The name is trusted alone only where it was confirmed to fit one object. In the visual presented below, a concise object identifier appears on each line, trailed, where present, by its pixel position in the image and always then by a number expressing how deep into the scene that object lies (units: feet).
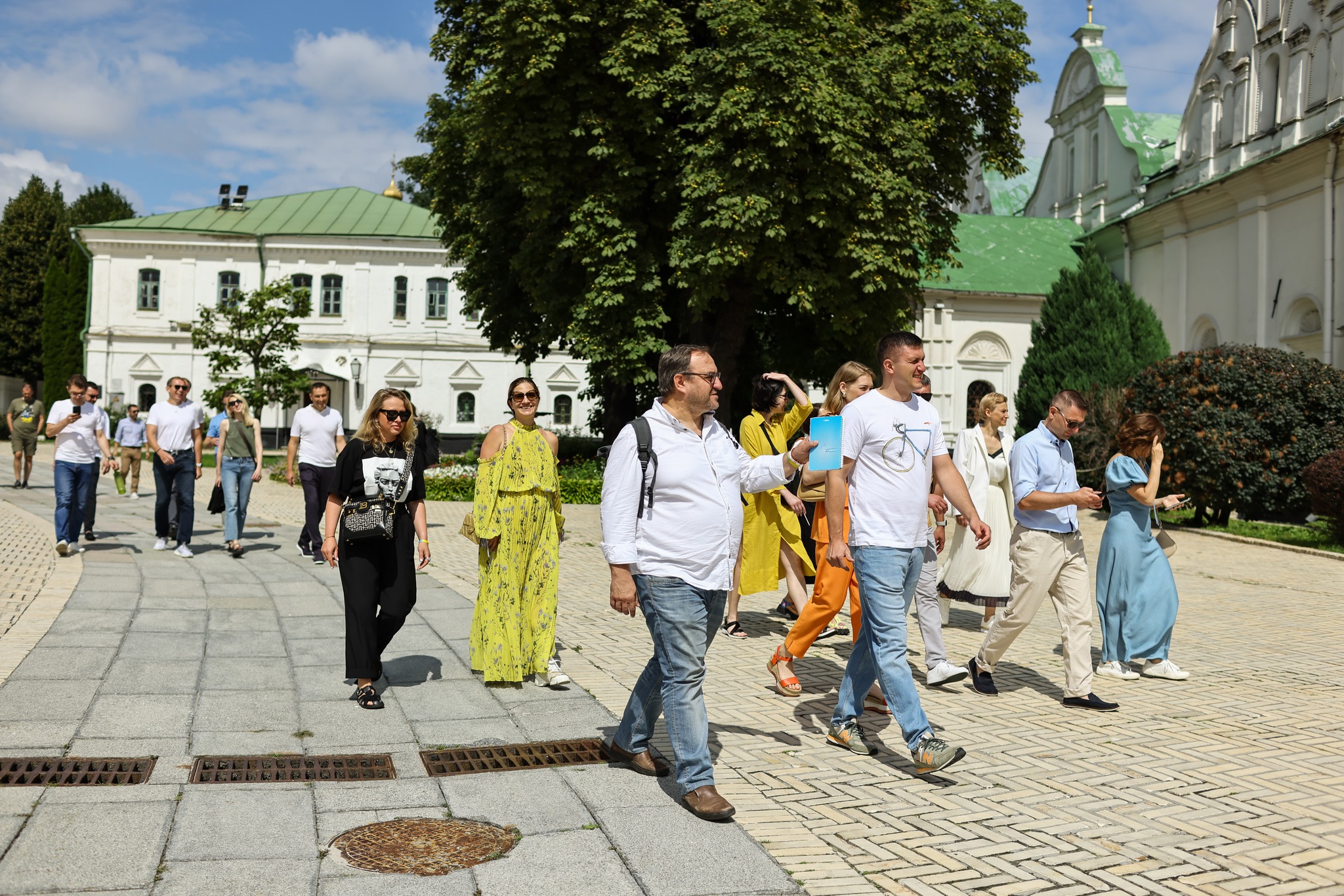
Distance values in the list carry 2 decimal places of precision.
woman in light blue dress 24.50
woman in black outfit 20.93
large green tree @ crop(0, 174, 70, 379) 199.41
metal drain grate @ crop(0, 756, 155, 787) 15.26
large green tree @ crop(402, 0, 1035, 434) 64.54
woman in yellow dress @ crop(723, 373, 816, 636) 26.53
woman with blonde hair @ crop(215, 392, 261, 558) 40.60
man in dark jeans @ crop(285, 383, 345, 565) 39.47
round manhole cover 12.77
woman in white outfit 29.35
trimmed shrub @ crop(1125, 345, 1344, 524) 61.62
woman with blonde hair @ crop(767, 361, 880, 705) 21.35
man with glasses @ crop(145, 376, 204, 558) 39.14
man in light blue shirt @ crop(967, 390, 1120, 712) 21.88
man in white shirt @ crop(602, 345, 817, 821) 15.20
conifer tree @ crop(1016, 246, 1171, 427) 101.30
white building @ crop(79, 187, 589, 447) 158.71
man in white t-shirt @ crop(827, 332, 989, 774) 16.99
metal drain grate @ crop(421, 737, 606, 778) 16.83
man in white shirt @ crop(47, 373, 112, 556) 38.55
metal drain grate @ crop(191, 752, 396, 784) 15.93
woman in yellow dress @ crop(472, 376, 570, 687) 22.35
